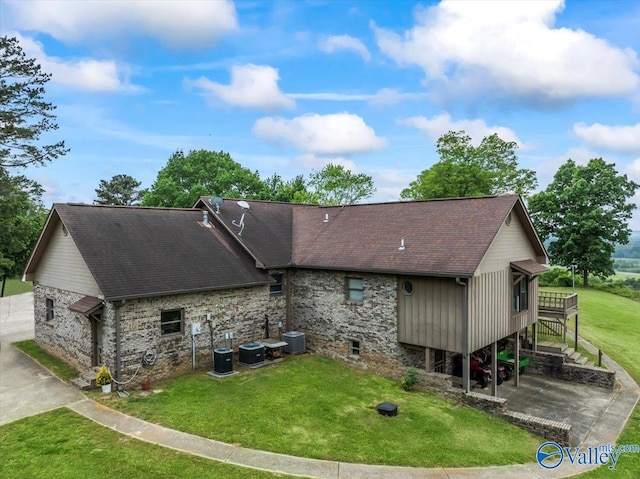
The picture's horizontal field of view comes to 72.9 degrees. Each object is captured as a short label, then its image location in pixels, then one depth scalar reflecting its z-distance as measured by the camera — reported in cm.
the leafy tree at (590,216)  4162
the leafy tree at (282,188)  4997
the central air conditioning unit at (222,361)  1553
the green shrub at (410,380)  1505
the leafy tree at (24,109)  2222
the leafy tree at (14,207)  2292
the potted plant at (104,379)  1359
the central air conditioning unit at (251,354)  1656
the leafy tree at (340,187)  4941
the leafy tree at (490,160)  4278
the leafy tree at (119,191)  6200
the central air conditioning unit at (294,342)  1836
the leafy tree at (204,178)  4578
